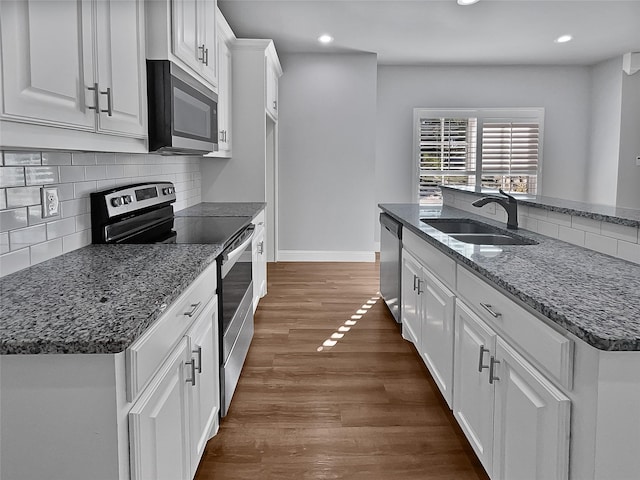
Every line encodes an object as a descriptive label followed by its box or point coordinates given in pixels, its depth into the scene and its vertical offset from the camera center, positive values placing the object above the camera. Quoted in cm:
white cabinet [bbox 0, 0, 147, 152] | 122 +29
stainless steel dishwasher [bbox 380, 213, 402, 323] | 371 -58
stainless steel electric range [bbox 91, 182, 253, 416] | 230 -25
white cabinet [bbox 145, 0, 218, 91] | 215 +65
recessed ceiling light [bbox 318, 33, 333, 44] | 560 +148
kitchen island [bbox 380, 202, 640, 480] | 117 -46
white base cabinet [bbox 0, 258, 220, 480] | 109 -48
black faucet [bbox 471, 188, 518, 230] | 286 -12
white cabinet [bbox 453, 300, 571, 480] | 132 -64
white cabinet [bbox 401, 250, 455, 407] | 235 -68
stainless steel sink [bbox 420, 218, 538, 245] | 275 -27
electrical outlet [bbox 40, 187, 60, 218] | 189 -8
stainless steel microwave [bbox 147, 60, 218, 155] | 218 +32
